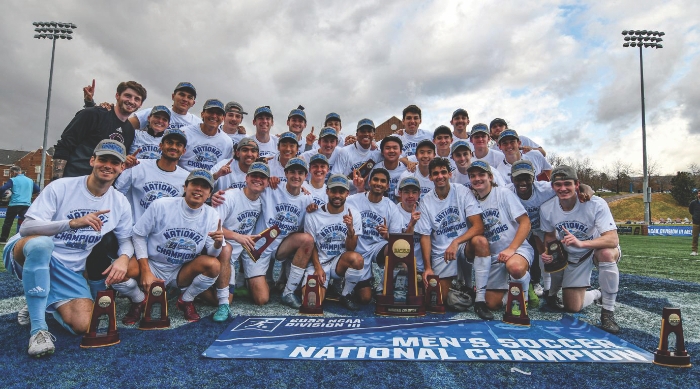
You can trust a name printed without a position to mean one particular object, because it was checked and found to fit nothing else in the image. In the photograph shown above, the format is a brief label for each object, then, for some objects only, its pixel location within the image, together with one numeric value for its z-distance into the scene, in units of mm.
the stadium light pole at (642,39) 26422
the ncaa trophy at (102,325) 3109
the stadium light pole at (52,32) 24469
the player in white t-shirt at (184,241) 4031
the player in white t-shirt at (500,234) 4449
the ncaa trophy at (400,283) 4176
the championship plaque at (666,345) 2846
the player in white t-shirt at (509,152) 5973
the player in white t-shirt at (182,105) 5789
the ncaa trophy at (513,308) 3828
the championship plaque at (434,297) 4332
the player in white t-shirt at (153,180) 4637
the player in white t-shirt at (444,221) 4914
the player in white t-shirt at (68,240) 3135
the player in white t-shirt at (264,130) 6199
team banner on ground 2959
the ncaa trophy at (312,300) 4270
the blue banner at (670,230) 23984
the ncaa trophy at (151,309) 3618
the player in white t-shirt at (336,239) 4816
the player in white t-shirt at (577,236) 4207
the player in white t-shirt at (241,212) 4625
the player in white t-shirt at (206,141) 5469
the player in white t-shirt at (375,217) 5152
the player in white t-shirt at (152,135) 5156
